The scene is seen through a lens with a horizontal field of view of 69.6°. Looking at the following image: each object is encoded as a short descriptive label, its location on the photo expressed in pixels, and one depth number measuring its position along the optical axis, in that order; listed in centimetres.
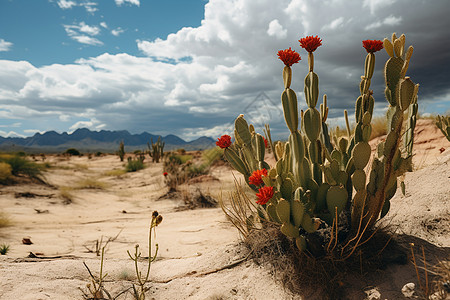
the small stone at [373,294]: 201
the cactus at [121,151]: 1968
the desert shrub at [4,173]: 751
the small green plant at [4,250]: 341
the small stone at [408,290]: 195
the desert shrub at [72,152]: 3305
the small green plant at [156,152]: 1651
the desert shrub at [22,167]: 842
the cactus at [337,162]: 222
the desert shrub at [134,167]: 1402
